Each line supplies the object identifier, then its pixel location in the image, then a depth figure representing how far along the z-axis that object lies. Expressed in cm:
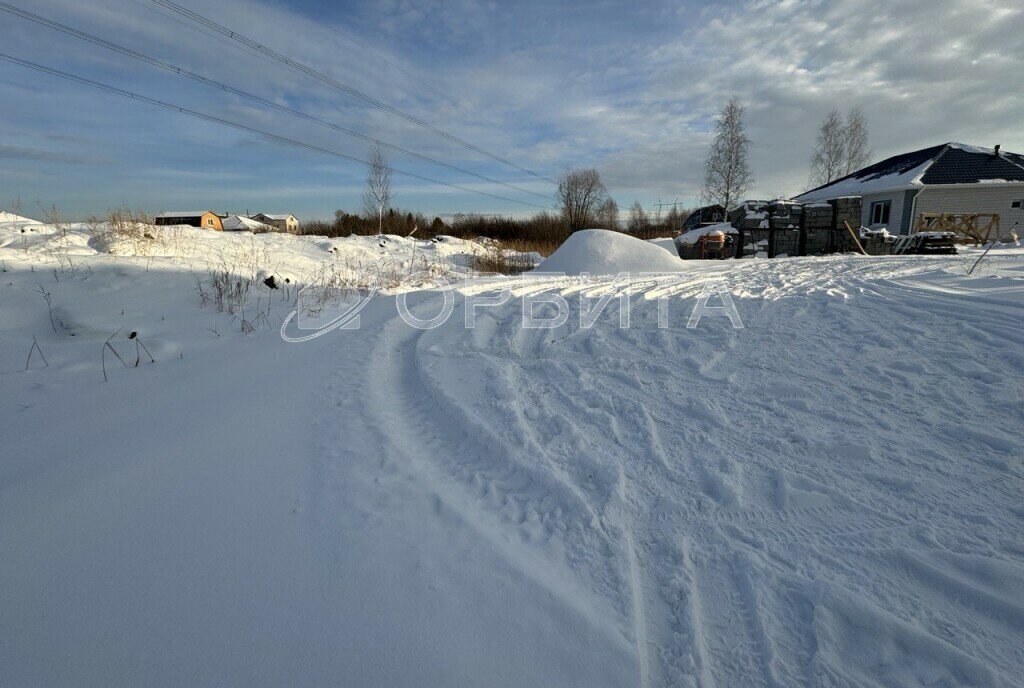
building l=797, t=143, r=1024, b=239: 2033
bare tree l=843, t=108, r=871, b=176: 3192
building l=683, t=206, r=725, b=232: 3036
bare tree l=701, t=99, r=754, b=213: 2869
